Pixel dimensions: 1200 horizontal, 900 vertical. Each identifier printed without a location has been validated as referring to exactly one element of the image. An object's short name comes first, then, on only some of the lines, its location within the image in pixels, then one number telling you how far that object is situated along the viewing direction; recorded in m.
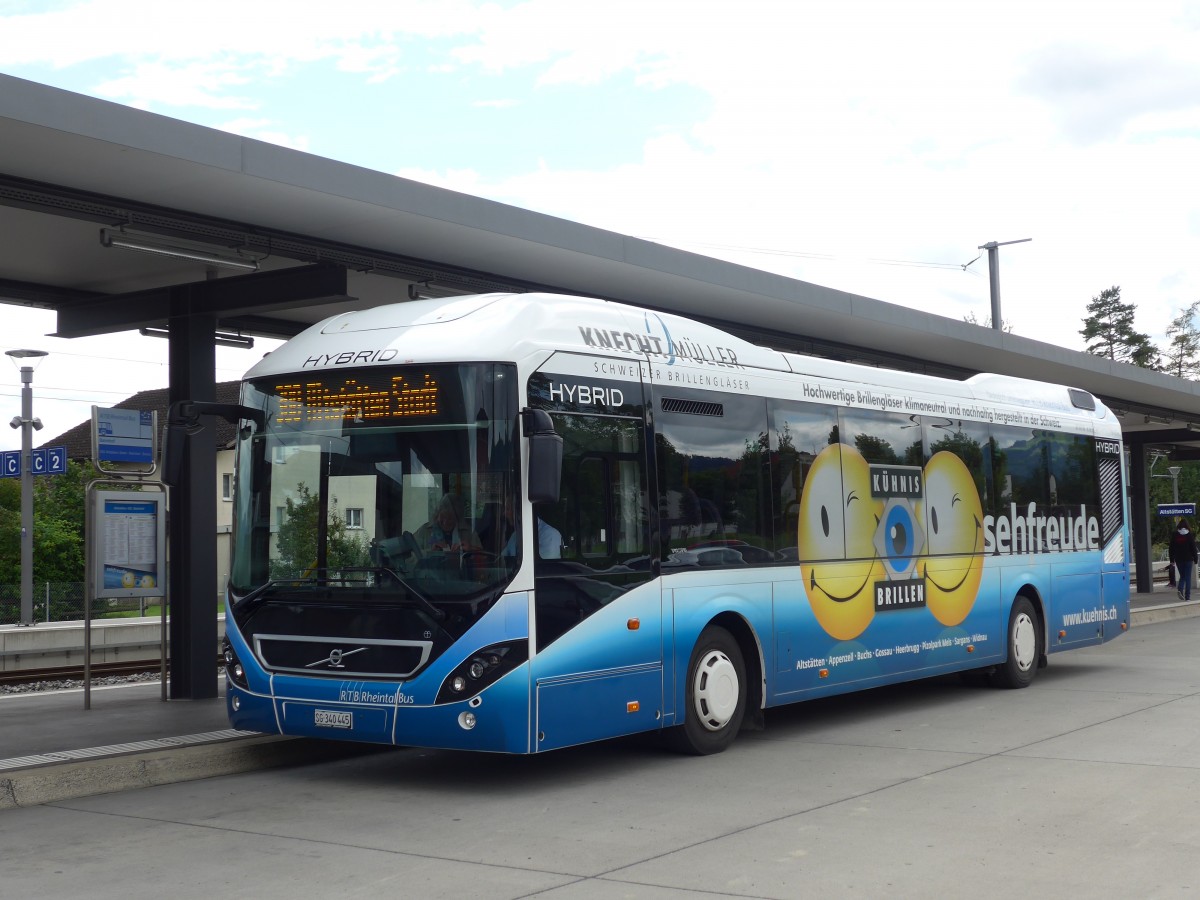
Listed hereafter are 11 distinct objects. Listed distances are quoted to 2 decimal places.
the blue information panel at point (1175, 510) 33.38
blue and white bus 8.70
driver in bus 8.70
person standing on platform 31.19
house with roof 57.53
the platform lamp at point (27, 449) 26.58
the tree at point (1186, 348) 101.44
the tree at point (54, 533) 39.62
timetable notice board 12.87
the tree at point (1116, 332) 101.82
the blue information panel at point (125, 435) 13.33
